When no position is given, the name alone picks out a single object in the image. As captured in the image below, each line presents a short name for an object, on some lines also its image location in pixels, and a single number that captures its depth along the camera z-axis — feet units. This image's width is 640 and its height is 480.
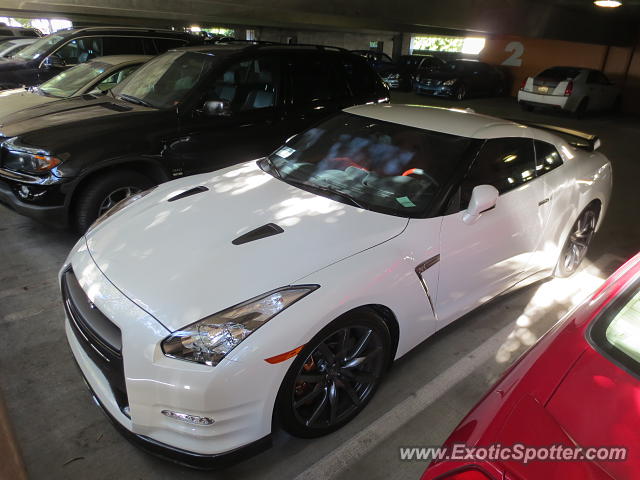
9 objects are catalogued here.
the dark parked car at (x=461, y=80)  50.72
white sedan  43.06
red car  3.80
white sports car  5.98
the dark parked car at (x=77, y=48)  26.00
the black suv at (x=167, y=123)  12.47
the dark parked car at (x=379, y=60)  58.59
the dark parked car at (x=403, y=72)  57.93
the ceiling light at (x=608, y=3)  32.12
